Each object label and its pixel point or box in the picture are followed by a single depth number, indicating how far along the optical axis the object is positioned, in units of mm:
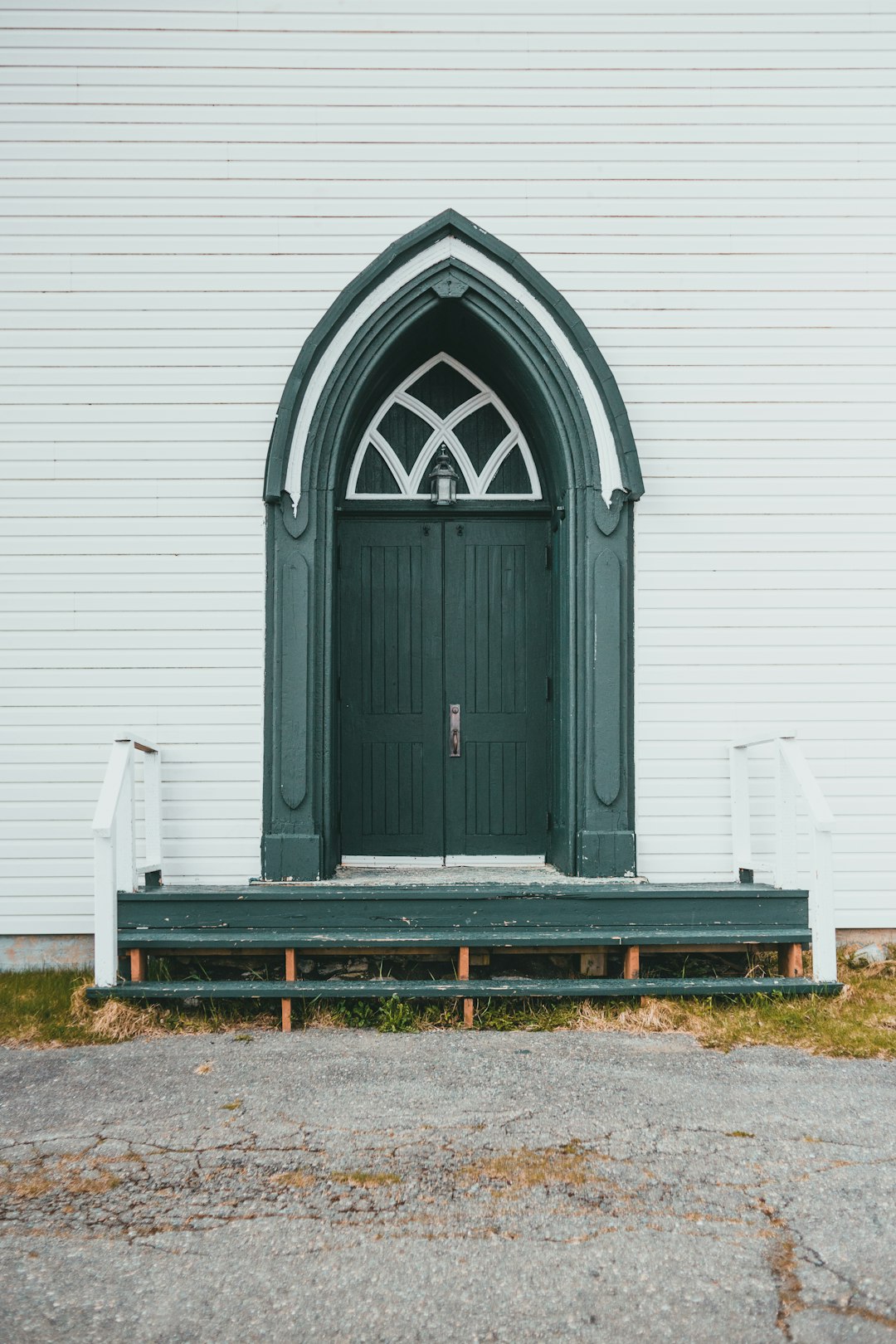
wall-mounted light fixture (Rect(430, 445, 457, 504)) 6660
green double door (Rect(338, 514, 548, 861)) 6797
